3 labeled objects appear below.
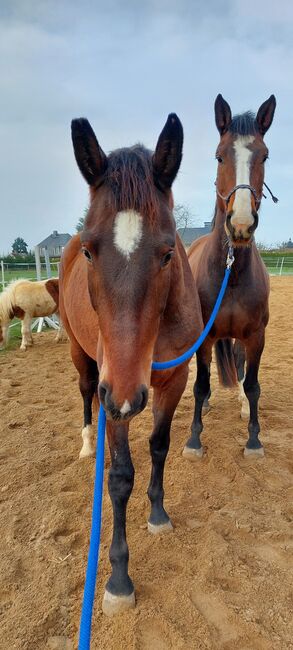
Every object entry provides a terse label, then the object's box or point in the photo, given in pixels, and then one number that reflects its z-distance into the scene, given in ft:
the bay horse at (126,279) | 4.35
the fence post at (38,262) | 30.86
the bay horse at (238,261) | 8.49
